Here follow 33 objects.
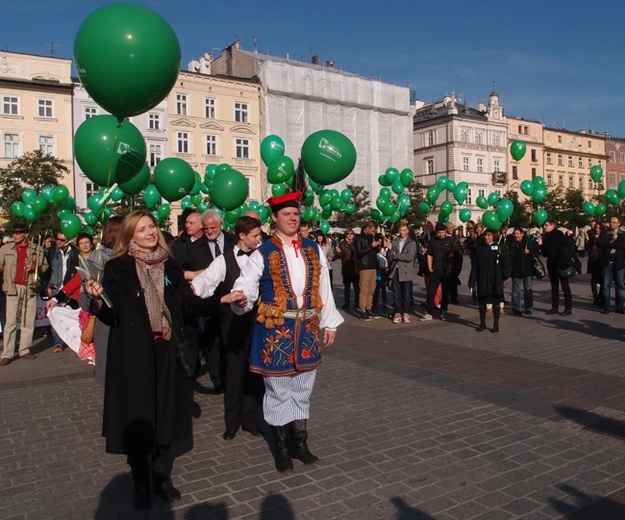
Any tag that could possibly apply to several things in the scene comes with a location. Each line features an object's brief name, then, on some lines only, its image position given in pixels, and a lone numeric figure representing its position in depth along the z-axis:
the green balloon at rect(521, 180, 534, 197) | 14.17
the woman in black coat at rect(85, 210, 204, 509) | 3.87
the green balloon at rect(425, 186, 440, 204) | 16.50
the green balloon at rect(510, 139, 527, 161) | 13.80
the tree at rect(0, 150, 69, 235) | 35.06
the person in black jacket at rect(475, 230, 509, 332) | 10.27
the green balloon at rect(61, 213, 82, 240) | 10.45
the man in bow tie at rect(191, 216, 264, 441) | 5.31
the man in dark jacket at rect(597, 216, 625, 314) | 12.14
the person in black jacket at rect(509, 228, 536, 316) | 12.31
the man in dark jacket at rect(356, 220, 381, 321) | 12.13
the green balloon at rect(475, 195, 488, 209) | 14.10
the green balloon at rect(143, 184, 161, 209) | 13.62
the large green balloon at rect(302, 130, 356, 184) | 8.95
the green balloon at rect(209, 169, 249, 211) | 9.99
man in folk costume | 4.44
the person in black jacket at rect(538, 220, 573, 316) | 12.13
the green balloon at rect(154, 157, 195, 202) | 9.87
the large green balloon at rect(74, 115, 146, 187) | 6.58
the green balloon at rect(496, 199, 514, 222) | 11.88
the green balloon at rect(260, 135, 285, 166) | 11.91
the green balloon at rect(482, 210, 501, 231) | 11.52
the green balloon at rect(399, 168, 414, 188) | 15.92
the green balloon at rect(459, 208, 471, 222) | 18.75
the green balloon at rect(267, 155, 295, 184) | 11.20
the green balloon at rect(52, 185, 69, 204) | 13.53
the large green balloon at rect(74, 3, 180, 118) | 5.14
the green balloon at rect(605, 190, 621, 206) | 15.39
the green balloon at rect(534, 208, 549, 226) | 13.75
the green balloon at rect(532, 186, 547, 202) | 13.37
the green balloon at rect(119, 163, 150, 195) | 8.28
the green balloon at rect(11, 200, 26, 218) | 14.16
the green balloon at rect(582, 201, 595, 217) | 15.76
